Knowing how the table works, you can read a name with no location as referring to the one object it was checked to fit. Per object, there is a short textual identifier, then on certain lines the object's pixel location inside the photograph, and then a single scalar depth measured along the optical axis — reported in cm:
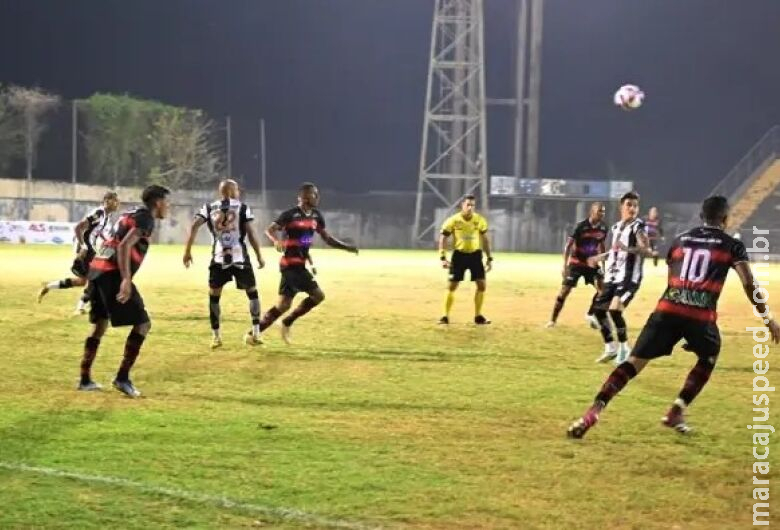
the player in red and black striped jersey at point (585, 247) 1568
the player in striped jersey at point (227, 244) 1315
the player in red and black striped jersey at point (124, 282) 932
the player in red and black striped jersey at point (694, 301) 803
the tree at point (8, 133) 6000
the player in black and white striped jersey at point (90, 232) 1575
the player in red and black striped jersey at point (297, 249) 1355
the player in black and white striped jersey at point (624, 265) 1245
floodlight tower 5666
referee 1684
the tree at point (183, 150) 6325
